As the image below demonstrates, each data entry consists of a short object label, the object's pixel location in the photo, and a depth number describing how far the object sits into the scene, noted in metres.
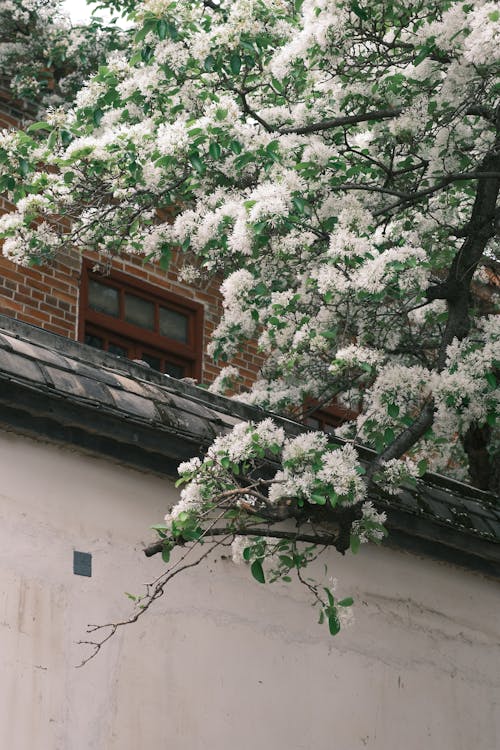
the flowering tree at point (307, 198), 6.67
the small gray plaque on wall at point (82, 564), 6.63
